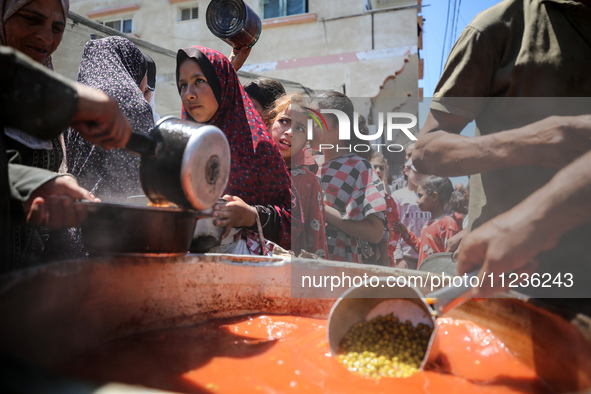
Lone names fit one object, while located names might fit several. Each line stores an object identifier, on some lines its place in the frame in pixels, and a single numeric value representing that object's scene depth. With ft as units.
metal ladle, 4.45
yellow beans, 4.00
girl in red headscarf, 8.31
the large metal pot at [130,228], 4.15
